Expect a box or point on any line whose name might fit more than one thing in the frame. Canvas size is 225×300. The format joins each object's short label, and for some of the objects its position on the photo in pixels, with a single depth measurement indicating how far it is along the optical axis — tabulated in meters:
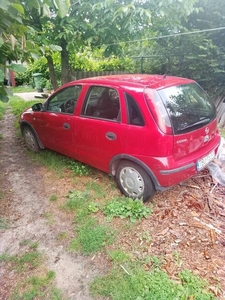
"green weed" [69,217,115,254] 2.52
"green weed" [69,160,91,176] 3.99
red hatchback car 2.66
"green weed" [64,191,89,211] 3.17
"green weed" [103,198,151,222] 2.90
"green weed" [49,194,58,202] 3.38
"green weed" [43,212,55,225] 2.94
